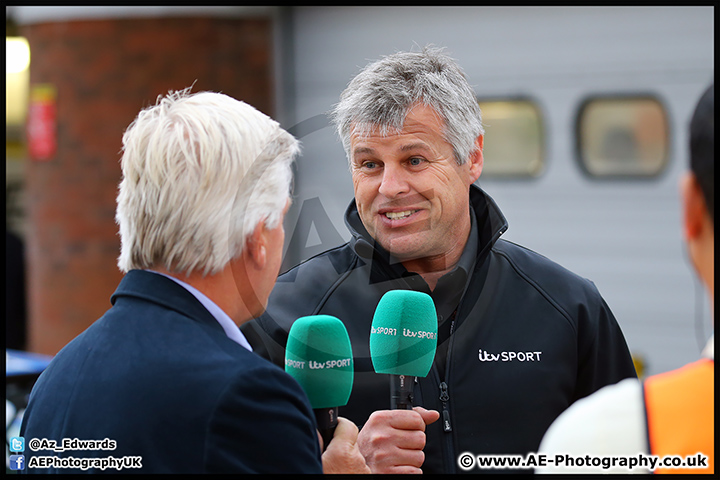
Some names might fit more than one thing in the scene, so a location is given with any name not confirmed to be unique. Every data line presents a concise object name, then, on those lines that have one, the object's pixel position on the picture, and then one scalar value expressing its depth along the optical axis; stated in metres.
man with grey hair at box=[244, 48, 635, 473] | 5.42
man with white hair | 5.08
